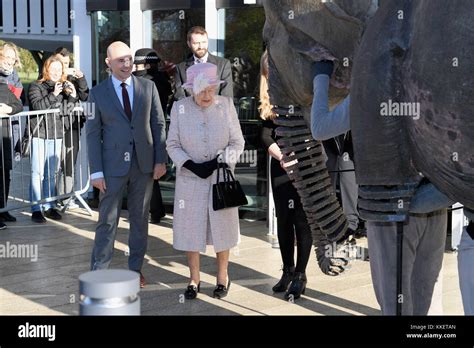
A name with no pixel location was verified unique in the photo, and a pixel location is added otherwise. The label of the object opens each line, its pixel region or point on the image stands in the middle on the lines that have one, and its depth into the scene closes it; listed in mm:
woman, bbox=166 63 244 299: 7832
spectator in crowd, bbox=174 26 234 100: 9578
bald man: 7949
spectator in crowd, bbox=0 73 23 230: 11312
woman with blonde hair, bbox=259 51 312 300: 7879
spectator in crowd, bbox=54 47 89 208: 11875
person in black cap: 10859
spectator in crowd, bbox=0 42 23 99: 11570
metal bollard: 3047
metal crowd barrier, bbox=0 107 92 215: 11430
